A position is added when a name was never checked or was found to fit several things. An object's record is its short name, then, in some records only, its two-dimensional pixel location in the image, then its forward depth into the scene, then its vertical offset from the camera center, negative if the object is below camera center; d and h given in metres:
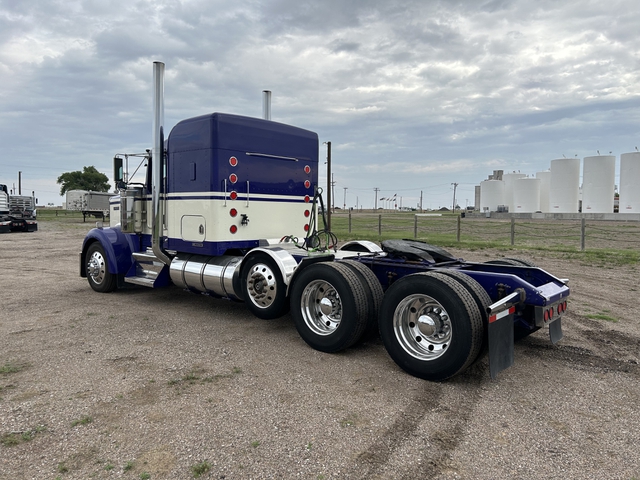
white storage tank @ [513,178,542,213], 63.31 +3.26
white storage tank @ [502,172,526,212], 70.63 +4.36
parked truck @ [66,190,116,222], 48.38 +1.04
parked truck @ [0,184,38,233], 28.34 -0.06
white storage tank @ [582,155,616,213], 54.59 +4.21
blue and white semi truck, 4.30 -0.58
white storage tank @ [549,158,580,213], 57.43 +4.40
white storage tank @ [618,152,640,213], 51.15 +4.07
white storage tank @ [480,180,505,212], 70.44 +3.57
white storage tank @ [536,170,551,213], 66.94 +4.05
